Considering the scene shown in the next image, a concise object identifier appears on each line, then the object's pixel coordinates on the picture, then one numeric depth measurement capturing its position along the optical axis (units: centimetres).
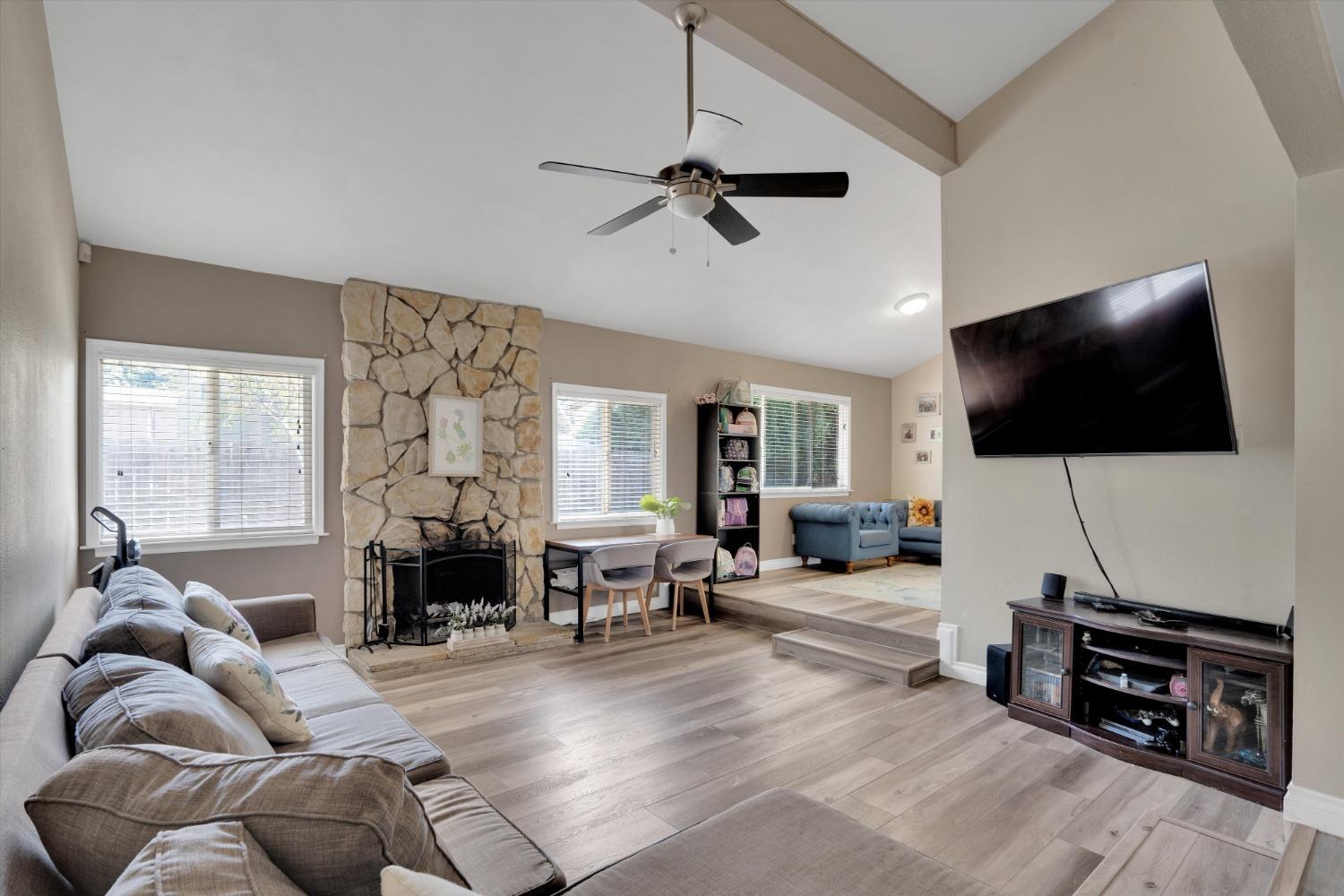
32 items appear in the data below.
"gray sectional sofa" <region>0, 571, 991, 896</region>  111
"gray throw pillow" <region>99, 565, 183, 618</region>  225
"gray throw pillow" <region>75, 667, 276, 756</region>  124
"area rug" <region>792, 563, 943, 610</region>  563
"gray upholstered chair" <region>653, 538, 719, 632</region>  546
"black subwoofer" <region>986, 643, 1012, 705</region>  360
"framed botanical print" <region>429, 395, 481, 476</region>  491
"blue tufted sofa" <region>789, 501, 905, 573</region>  695
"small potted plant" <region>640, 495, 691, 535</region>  593
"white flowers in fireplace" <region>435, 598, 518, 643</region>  464
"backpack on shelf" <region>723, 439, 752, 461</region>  661
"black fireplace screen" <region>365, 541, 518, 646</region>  471
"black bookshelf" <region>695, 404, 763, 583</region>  647
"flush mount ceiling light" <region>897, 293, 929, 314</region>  639
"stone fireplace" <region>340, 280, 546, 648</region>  462
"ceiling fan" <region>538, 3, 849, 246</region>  247
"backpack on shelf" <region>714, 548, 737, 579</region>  646
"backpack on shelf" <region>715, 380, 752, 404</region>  648
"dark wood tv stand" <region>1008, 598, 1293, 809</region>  259
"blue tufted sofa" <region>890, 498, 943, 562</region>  761
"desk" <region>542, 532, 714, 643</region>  511
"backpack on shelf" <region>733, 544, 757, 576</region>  666
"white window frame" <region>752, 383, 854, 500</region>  730
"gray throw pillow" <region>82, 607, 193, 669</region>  180
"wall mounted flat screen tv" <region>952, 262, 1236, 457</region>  280
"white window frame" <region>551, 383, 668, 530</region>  568
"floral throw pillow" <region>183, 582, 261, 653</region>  253
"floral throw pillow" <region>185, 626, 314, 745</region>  192
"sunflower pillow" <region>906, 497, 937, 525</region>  814
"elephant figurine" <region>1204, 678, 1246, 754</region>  269
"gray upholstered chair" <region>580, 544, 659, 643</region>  498
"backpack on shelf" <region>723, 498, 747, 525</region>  662
